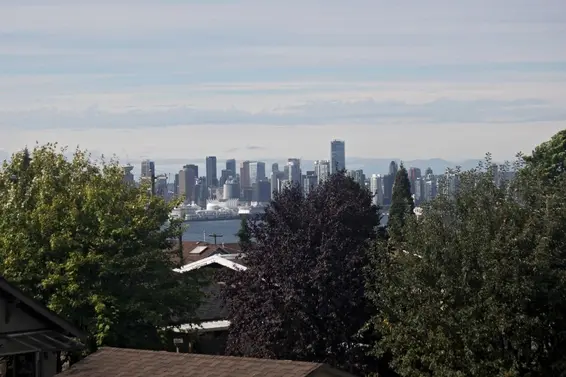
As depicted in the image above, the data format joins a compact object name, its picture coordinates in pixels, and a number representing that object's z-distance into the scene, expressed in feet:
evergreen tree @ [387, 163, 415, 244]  248.44
